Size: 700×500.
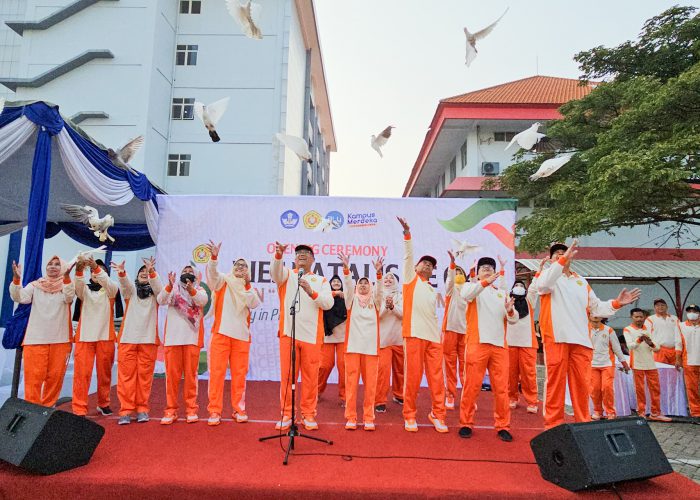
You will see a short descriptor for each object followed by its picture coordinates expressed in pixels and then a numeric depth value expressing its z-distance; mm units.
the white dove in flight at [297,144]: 4512
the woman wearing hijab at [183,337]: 4184
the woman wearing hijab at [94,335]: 4254
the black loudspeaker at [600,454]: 2631
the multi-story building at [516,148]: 14797
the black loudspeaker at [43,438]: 2717
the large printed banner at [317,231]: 6395
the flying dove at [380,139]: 4844
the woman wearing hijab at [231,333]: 4145
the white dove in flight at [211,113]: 4289
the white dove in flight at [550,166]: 4336
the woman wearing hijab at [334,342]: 5309
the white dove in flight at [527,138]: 4766
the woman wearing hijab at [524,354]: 5117
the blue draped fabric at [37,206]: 3834
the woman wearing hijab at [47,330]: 3949
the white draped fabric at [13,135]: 3854
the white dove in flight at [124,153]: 4957
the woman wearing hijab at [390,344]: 4832
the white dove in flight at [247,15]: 3840
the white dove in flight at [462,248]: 5431
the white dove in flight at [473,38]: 4212
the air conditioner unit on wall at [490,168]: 15570
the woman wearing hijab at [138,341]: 4184
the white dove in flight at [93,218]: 4766
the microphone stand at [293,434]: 3217
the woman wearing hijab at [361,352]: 4117
